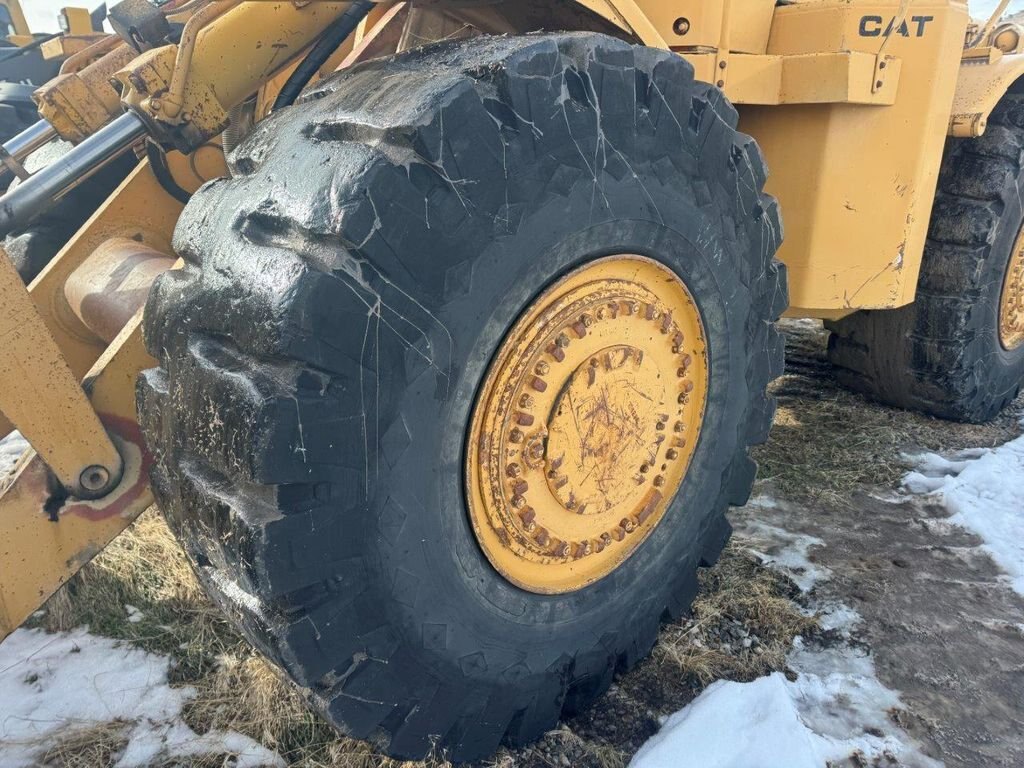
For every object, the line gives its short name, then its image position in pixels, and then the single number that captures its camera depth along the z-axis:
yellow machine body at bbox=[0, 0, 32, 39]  7.71
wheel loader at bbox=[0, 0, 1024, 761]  1.38
